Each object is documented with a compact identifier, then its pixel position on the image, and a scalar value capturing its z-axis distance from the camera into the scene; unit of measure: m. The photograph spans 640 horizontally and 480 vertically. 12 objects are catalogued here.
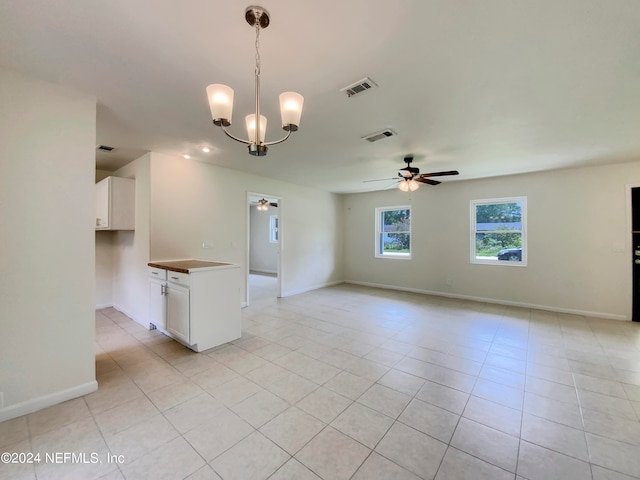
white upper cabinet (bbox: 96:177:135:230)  4.03
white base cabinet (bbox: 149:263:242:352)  3.09
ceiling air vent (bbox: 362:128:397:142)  3.09
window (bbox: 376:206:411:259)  6.72
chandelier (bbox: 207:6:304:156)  1.66
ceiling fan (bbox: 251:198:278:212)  8.29
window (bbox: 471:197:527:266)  5.20
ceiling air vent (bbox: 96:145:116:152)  3.64
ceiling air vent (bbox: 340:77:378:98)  2.10
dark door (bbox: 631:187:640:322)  4.30
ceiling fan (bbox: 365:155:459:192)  4.07
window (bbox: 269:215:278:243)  9.73
